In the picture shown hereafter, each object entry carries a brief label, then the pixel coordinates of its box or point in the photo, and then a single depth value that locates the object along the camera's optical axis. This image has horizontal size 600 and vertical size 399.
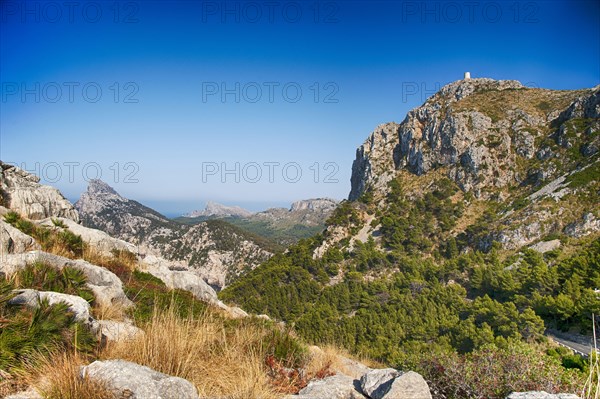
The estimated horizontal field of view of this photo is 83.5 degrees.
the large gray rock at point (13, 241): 7.14
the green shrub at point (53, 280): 5.31
